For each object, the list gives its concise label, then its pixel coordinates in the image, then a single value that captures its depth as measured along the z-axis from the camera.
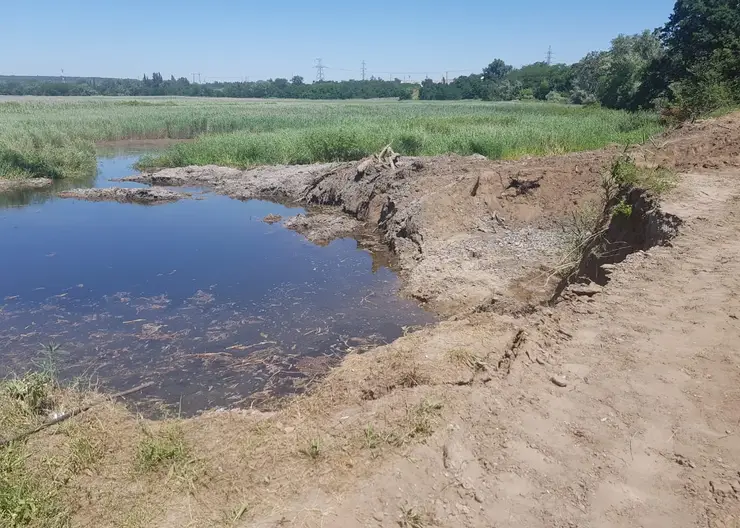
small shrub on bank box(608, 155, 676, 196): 7.58
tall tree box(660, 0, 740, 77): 23.98
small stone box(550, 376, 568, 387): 4.32
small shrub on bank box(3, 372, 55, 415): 5.02
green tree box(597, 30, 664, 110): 31.39
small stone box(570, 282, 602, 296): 5.87
